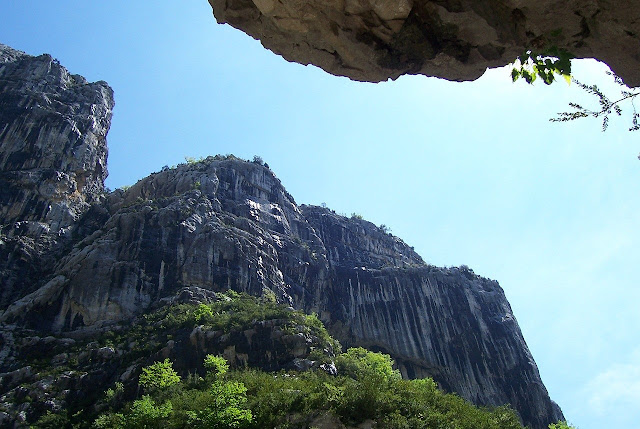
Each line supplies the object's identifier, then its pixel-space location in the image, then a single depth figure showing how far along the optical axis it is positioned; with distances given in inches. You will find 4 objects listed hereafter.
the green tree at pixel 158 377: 1545.3
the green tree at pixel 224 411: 1064.2
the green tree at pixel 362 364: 1745.8
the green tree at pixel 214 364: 1617.7
